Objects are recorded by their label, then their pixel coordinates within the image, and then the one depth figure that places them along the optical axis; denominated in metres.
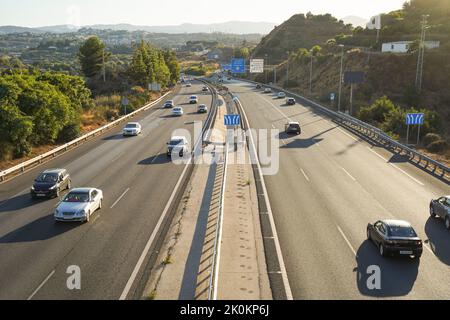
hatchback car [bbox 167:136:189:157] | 38.12
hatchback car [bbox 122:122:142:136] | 49.66
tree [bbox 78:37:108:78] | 105.56
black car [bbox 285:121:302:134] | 49.09
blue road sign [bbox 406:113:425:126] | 39.88
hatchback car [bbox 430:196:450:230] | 21.97
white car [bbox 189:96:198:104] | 83.50
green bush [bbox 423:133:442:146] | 42.93
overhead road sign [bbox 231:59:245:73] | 73.16
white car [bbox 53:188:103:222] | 22.33
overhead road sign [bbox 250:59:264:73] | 76.44
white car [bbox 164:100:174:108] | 77.44
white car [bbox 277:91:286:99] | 89.11
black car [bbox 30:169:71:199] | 26.55
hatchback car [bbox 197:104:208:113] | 68.69
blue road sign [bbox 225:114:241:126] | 39.88
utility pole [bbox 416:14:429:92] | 63.96
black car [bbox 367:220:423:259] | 18.12
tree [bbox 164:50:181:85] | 132.25
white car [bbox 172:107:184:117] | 66.50
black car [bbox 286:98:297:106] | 77.44
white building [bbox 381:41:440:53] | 88.94
